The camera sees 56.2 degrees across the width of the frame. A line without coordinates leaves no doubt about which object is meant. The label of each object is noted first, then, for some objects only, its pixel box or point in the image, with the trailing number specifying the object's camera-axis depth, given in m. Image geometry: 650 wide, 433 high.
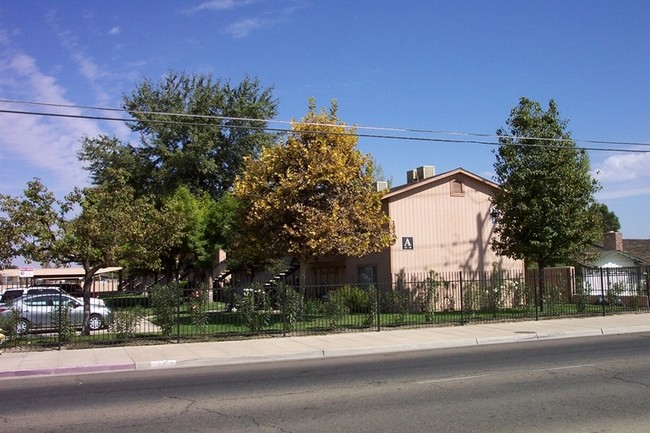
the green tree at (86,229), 17.05
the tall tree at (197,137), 39.16
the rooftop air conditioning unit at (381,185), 30.42
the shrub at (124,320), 17.28
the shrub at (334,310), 19.48
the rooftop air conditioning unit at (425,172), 31.27
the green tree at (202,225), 35.03
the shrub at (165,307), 17.53
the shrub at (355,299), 20.92
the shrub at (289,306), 18.58
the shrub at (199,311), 17.78
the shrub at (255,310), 18.36
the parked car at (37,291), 20.08
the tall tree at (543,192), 23.48
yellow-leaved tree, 21.58
